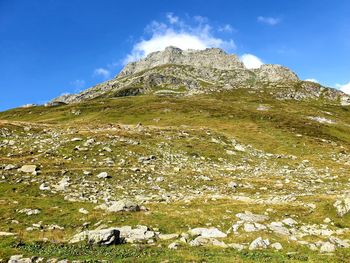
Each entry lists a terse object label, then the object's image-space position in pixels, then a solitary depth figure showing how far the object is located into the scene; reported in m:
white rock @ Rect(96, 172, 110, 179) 41.25
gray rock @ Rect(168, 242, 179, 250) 21.66
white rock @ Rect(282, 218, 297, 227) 27.25
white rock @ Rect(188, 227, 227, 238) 24.33
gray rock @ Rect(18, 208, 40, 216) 28.28
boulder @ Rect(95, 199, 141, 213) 29.11
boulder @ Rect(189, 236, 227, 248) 22.47
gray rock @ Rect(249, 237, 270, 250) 21.84
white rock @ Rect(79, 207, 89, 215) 28.66
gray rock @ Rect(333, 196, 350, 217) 28.62
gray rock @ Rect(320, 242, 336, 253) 21.19
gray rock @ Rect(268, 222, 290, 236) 25.11
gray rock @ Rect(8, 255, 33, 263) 19.22
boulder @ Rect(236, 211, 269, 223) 27.78
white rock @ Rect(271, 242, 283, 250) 21.80
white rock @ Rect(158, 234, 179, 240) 23.88
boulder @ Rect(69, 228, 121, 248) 22.48
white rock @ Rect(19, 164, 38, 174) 41.19
